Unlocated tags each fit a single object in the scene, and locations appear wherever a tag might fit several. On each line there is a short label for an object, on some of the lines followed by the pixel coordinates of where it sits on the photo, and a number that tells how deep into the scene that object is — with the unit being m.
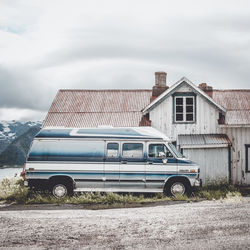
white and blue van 12.61
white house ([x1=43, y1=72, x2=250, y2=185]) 17.09
